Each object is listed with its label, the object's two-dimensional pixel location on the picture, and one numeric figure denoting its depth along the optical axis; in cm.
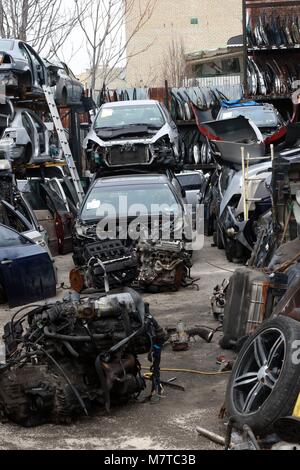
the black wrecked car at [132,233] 1119
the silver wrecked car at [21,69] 1645
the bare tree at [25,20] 2800
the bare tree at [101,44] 3064
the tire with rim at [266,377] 516
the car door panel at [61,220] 1543
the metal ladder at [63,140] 1880
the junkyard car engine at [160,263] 1138
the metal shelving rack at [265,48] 2353
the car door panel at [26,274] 1018
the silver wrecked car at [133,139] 1594
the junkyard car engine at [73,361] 599
